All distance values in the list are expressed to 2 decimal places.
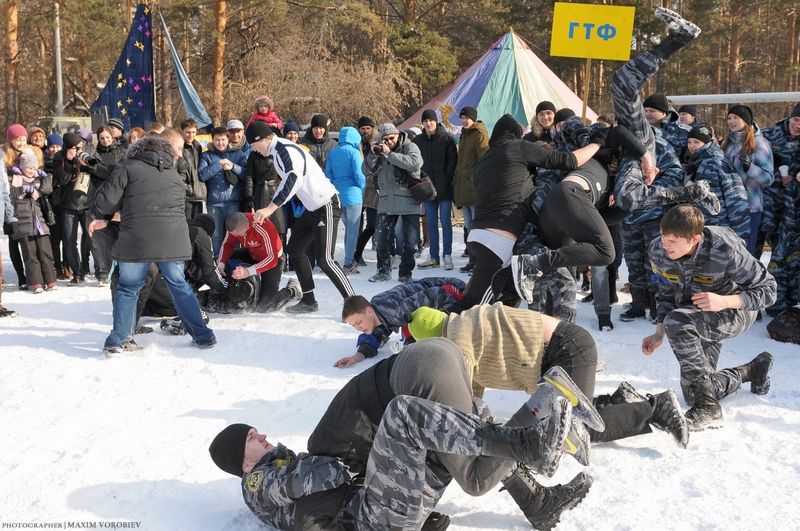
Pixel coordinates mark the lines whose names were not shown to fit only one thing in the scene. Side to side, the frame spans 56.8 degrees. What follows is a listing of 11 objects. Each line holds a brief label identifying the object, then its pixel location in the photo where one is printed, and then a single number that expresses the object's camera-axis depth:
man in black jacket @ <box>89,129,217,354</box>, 5.17
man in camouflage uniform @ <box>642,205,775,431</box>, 3.72
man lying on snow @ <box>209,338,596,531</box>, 2.52
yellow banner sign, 8.45
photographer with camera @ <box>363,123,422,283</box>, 7.75
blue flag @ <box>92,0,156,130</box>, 11.94
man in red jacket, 6.30
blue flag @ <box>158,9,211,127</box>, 13.55
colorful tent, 14.32
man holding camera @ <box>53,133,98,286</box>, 7.89
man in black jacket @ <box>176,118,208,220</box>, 7.95
